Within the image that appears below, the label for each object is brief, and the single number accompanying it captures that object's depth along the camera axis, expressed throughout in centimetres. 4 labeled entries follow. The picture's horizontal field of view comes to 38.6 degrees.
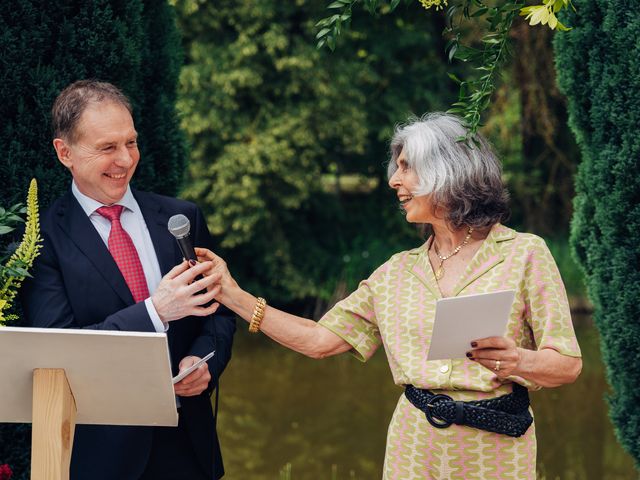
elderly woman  268
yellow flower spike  258
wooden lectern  211
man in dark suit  268
